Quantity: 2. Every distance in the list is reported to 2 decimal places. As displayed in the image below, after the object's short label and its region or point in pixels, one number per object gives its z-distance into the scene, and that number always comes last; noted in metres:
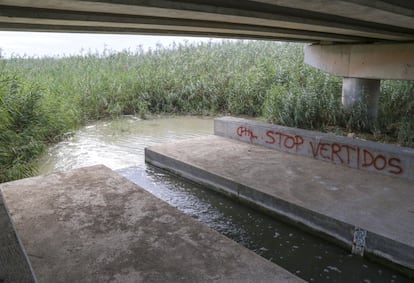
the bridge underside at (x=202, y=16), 4.04
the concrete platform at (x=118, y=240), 3.55
